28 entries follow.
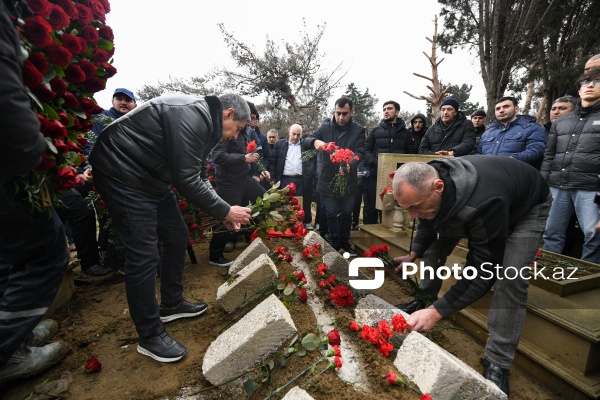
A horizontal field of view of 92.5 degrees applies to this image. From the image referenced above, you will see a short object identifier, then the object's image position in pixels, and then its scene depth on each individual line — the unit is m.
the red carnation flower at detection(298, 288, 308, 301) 2.08
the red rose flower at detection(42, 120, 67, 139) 1.34
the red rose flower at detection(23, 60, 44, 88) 1.21
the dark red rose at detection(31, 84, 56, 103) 1.33
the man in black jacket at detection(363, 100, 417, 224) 4.88
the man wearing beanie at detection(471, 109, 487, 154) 5.05
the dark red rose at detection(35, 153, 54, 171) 1.43
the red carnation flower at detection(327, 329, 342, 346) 1.54
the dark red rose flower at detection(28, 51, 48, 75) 1.26
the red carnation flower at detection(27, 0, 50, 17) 1.24
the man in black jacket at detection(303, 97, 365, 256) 3.87
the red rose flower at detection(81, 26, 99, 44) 1.57
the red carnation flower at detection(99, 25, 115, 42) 1.71
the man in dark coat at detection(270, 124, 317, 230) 5.42
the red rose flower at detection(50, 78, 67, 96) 1.43
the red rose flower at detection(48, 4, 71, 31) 1.33
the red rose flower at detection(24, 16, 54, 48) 1.22
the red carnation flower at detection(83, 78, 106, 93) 1.68
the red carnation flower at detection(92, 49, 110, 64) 1.66
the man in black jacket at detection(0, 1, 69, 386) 1.43
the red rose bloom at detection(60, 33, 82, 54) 1.41
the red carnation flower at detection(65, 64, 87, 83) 1.52
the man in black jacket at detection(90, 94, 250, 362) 1.77
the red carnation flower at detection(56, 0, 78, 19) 1.41
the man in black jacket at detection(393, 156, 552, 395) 1.67
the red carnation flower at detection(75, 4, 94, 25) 1.53
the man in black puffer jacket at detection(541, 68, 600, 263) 2.92
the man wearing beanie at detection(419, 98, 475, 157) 4.14
